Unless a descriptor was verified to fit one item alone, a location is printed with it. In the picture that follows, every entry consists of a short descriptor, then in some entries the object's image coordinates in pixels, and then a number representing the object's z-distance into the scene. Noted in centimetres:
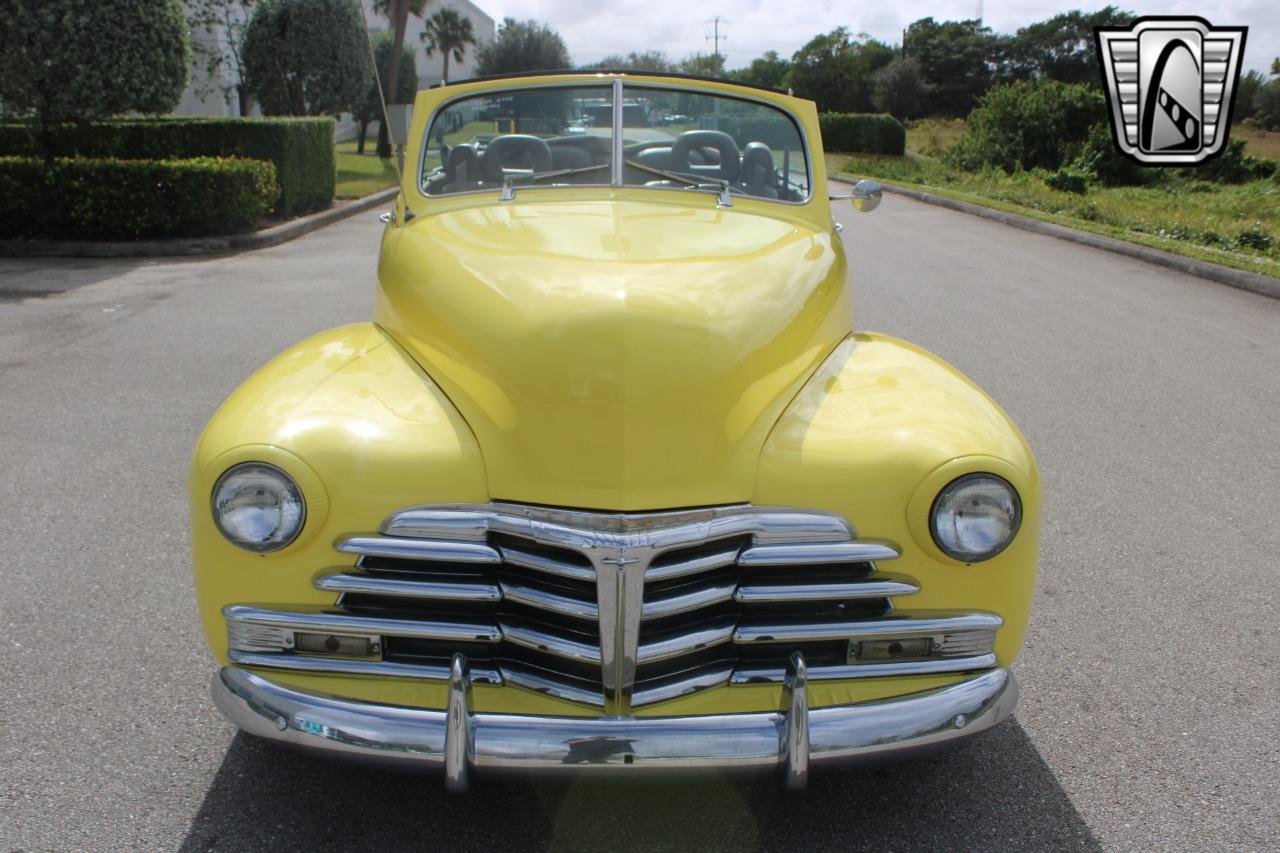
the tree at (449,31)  5681
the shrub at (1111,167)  2472
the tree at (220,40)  2047
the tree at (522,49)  5591
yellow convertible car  229
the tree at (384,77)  2666
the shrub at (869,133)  3875
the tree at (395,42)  2544
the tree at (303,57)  2088
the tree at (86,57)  1177
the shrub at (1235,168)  2472
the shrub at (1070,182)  2223
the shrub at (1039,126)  2720
